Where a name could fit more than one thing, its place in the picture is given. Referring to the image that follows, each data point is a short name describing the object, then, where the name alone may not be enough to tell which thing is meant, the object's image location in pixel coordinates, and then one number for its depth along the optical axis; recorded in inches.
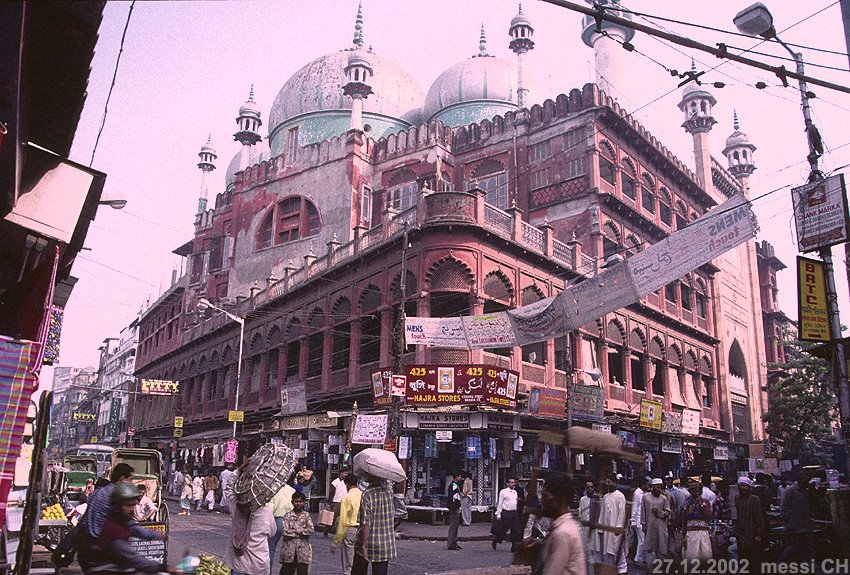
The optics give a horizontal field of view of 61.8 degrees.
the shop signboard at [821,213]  508.1
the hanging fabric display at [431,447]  932.6
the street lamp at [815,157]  407.8
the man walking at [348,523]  371.9
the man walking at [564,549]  202.1
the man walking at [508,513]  640.4
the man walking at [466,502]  830.0
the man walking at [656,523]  526.3
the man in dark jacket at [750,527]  422.3
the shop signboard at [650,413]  1122.7
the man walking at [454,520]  658.8
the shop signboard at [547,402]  948.0
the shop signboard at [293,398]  1136.8
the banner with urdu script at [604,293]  542.6
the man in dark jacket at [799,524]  461.1
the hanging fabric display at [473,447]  903.7
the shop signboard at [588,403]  1007.0
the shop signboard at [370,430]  898.7
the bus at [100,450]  1281.0
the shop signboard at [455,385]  904.9
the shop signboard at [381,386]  944.9
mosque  1029.2
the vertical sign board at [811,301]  509.5
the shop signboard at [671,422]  1245.7
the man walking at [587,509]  527.7
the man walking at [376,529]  313.0
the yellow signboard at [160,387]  1568.7
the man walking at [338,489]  754.2
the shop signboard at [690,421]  1221.7
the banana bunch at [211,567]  353.4
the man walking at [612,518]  519.2
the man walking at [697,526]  457.3
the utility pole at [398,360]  826.2
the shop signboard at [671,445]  1322.6
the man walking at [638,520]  565.0
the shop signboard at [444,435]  890.9
